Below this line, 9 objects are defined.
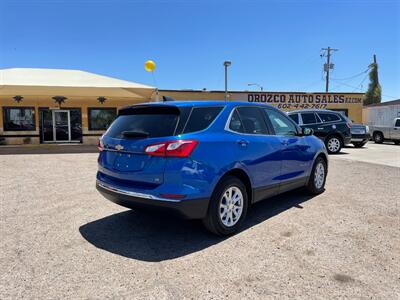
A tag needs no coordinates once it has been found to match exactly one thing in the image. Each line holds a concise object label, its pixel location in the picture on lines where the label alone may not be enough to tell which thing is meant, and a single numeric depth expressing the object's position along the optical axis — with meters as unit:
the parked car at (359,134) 16.02
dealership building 16.42
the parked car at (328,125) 13.28
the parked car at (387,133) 19.05
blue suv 3.30
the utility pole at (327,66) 37.89
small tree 48.75
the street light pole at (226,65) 23.05
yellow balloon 16.70
